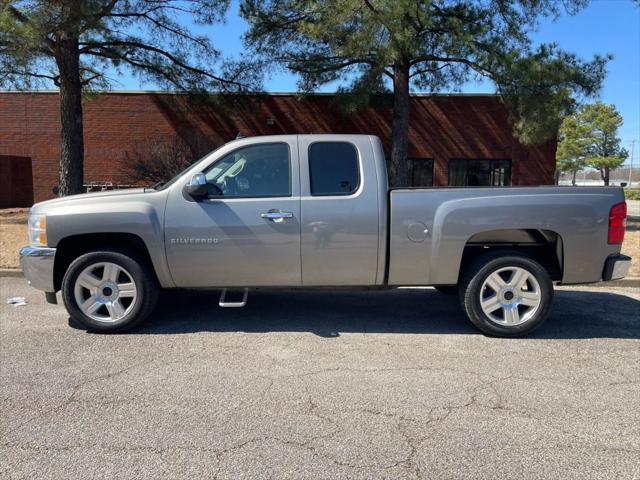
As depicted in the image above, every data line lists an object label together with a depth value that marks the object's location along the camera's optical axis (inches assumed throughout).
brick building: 768.9
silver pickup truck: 188.9
